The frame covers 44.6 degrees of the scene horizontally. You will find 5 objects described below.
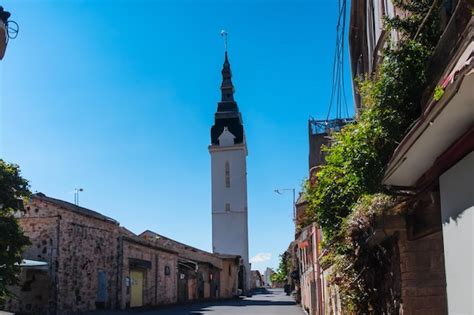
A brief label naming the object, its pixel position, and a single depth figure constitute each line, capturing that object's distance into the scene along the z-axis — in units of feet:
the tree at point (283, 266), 210.34
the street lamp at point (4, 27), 27.22
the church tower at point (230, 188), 240.12
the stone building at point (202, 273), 142.61
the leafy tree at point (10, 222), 52.60
